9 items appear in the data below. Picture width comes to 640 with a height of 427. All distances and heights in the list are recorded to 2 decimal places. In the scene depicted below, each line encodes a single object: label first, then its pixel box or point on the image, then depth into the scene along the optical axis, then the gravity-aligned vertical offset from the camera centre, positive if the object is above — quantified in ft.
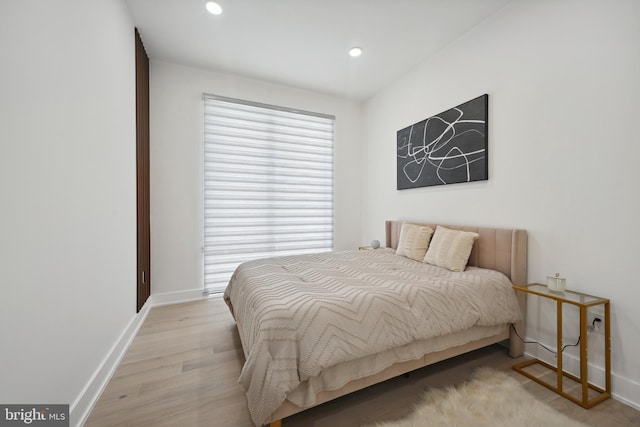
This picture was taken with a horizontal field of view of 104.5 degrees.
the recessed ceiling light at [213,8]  6.83 +5.69
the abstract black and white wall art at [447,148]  7.45 +2.16
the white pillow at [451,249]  6.91 -1.14
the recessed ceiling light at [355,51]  8.76 +5.70
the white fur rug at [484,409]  4.22 -3.62
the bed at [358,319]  3.87 -2.04
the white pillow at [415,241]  8.30 -1.08
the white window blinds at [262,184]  10.48 +1.20
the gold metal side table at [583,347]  4.70 -2.72
